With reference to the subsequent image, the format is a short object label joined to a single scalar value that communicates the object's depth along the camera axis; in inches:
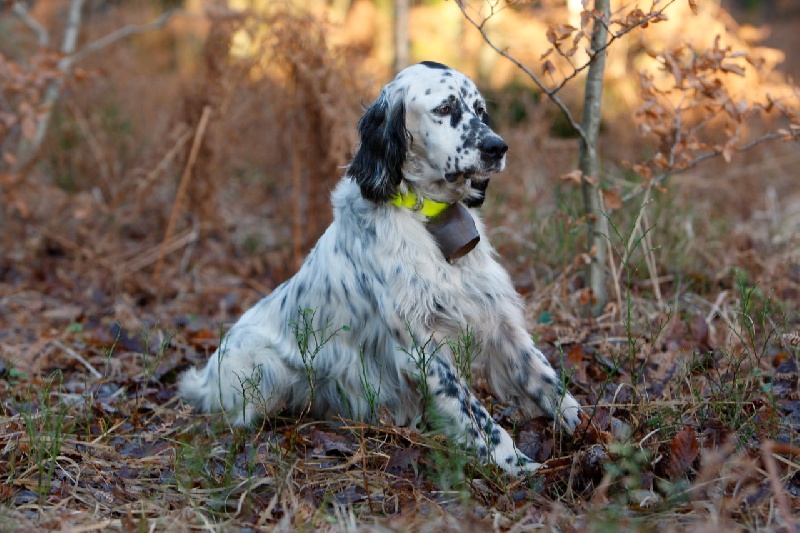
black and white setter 251.6
